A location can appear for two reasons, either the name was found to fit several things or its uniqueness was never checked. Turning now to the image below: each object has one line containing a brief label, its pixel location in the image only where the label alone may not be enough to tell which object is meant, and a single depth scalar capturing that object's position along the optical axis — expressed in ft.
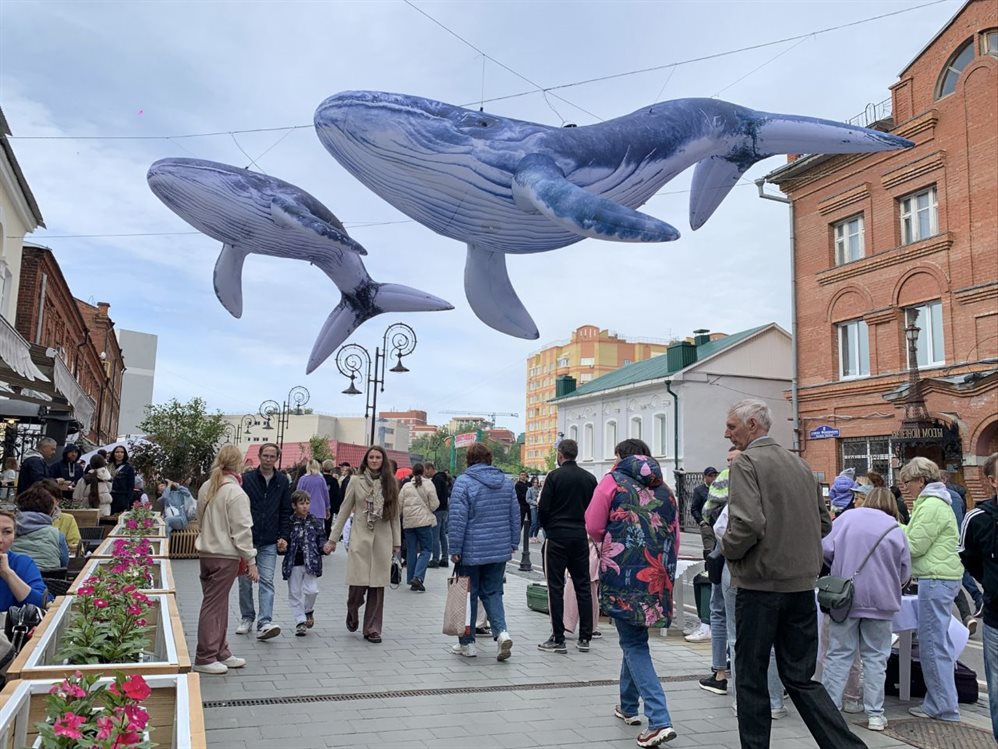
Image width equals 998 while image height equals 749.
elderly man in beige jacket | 13.51
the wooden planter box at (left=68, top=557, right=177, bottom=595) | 15.96
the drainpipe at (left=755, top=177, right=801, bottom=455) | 85.50
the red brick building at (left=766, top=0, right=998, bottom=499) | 66.28
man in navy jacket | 25.21
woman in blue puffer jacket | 23.44
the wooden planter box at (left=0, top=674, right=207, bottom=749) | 8.15
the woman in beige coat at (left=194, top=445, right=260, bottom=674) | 21.48
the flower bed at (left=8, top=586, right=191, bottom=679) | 10.18
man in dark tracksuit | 25.12
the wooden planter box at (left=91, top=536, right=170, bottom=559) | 21.50
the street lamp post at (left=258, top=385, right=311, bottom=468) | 78.59
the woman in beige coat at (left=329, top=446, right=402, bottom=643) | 25.96
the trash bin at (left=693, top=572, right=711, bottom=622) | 26.55
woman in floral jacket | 16.35
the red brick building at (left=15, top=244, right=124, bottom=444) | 76.74
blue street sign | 79.87
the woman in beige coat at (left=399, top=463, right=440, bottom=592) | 37.09
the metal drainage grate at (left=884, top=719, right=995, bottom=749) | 17.10
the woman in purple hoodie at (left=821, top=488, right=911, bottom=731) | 18.24
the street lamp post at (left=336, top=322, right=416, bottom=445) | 49.59
